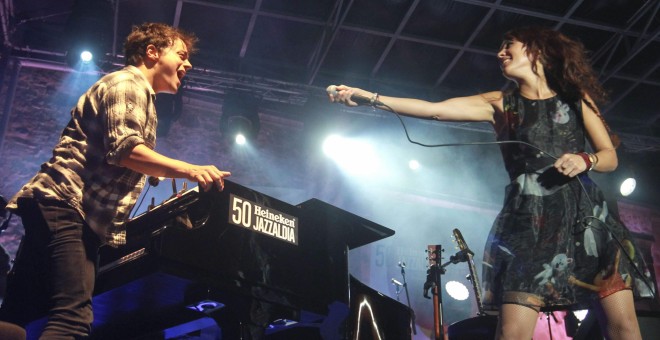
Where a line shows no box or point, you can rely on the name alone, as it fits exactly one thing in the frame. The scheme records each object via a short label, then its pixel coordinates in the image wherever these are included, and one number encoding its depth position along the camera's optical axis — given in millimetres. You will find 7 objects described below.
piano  2701
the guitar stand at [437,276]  5121
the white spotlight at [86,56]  7775
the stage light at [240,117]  9117
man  2297
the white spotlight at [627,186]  9477
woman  2338
